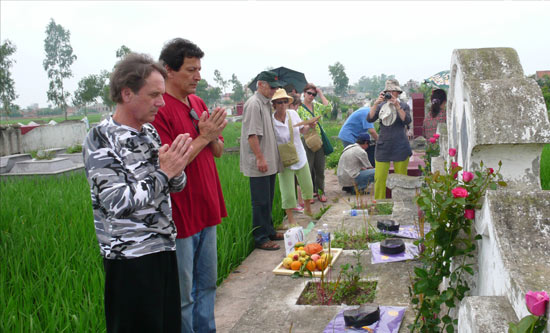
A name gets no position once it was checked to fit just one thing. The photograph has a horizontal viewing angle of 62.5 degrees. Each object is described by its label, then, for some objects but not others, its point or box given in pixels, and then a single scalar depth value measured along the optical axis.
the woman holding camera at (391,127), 4.98
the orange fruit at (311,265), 3.30
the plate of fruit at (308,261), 3.22
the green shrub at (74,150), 11.23
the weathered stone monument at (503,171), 1.31
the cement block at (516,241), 1.29
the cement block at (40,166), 9.30
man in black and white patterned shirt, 1.66
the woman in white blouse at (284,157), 4.91
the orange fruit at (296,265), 3.39
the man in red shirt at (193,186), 2.21
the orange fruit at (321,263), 3.20
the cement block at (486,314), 1.24
